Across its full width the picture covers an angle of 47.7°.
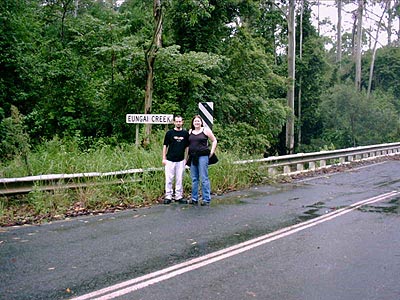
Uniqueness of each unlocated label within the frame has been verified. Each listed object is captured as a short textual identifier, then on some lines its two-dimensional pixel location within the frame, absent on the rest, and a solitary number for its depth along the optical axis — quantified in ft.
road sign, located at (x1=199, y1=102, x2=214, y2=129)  41.60
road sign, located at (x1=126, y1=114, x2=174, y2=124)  40.14
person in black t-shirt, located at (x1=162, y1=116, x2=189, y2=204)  32.91
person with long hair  32.65
